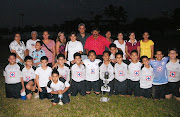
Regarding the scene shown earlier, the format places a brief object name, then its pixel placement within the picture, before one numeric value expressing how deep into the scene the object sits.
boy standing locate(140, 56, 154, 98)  4.47
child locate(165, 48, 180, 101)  4.48
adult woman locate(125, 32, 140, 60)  5.23
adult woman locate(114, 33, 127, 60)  5.46
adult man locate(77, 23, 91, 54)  5.58
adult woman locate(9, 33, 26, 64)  5.20
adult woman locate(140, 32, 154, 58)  5.20
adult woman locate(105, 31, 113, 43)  5.98
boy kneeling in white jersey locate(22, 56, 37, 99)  4.64
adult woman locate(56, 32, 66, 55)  5.41
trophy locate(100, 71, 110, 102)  4.36
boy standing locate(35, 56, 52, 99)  4.52
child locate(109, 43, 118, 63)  5.12
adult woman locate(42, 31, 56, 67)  5.15
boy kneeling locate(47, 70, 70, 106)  4.21
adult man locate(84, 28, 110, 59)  5.26
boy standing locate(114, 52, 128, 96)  4.73
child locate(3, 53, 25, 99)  4.60
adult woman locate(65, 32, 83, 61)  5.18
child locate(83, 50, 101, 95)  4.89
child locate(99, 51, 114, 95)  4.79
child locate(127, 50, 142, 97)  4.62
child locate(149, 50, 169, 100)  4.50
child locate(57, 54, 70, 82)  4.62
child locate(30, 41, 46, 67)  4.90
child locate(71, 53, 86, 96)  4.83
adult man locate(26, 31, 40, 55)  5.33
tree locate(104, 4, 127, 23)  56.94
